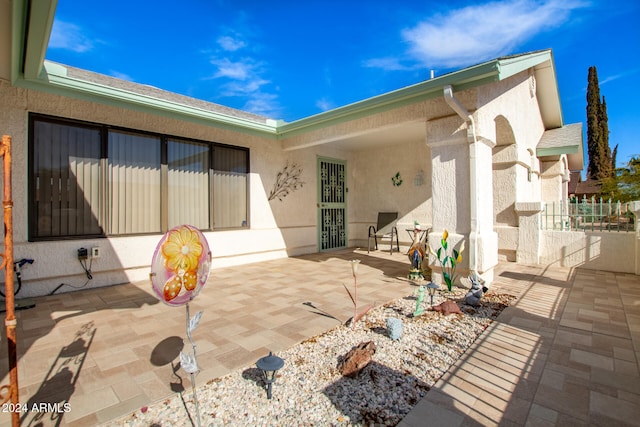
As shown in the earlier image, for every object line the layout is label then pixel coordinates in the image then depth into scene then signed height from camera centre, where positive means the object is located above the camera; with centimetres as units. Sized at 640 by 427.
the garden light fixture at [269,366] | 212 -106
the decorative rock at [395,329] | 314 -118
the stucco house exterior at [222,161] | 468 +110
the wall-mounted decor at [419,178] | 902 +106
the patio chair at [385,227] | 952 -39
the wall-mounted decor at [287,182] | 820 +93
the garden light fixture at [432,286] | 404 -95
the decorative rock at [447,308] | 384 -120
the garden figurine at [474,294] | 416 -111
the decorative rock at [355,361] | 248 -123
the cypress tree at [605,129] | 2114 +589
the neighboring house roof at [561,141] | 797 +201
